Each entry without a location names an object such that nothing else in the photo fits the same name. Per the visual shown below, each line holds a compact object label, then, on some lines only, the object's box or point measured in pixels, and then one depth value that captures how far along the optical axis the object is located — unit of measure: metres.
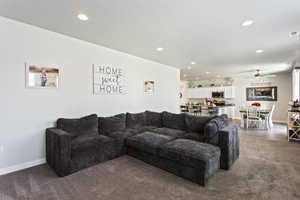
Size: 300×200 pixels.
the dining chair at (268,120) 6.18
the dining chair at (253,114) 6.13
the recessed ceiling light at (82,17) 2.48
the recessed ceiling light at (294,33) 3.07
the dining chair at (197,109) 9.11
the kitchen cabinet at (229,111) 8.61
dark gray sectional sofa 2.37
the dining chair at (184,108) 9.35
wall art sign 3.84
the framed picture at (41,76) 2.80
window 5.80
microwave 9.56
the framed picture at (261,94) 7.99
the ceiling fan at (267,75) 7.88
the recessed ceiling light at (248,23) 2.64
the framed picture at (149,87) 5.34
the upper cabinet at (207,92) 9.14
